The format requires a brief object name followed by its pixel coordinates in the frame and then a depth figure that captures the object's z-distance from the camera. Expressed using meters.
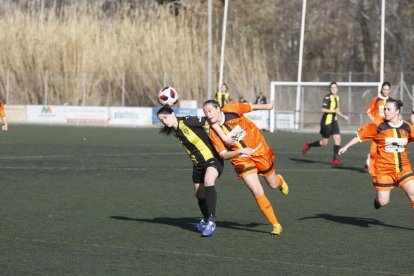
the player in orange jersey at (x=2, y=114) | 25.08
